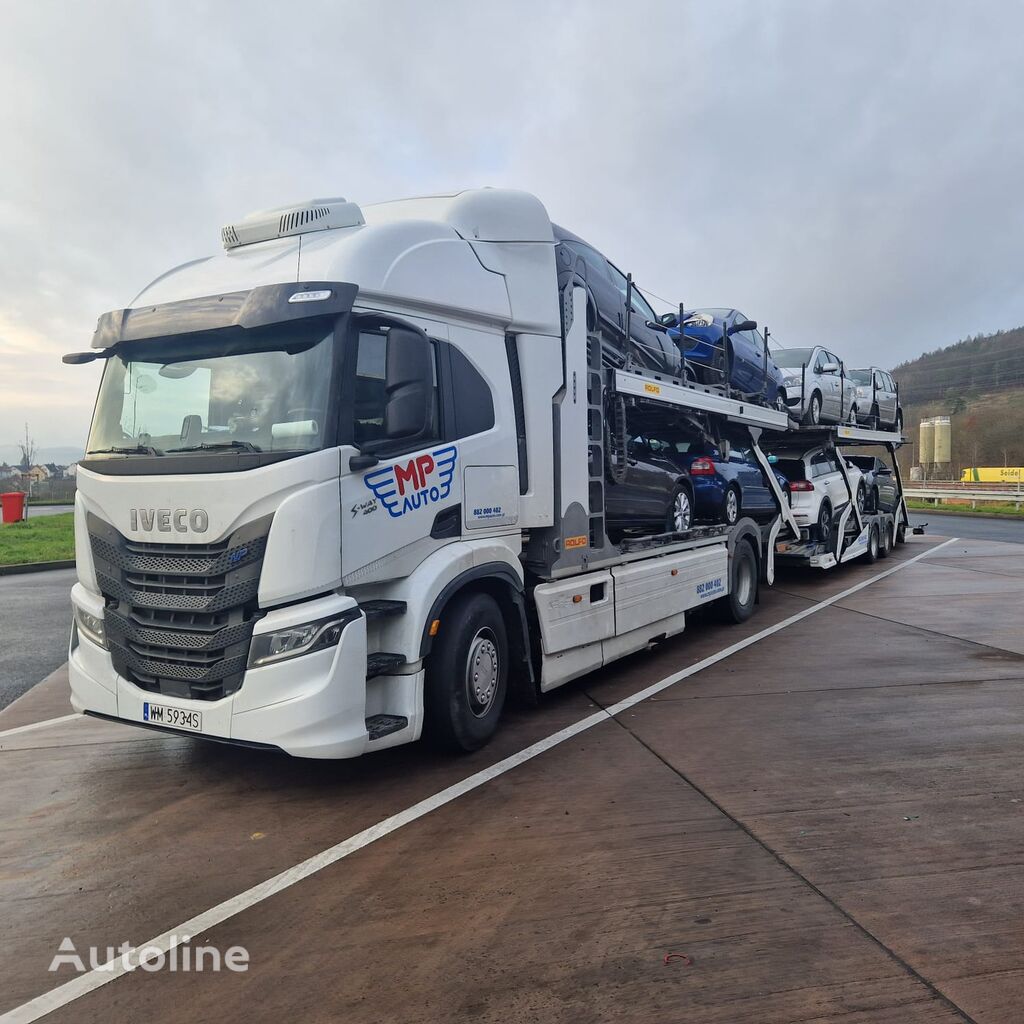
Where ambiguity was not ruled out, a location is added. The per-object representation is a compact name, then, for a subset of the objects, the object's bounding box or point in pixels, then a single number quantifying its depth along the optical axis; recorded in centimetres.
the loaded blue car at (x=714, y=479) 1000
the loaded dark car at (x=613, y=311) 661
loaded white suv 1335
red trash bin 2388
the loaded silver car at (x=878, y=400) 1588
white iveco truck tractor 420
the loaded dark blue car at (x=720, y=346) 977
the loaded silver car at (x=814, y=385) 1302
